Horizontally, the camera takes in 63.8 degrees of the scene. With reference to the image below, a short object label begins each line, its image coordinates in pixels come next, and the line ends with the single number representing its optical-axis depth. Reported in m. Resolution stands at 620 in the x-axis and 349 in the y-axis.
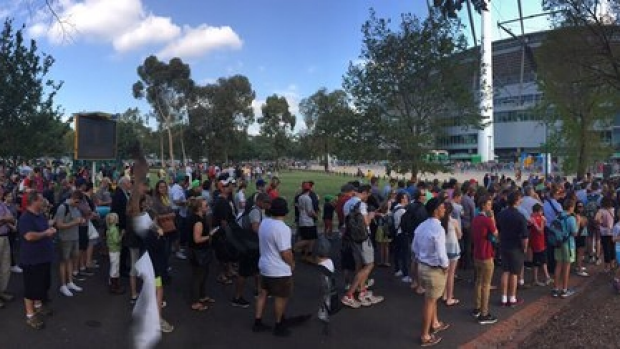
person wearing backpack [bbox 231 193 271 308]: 7.09
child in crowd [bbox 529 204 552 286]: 8.43
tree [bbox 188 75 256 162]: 60.56
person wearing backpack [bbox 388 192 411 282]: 9.03
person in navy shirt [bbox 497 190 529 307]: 7.24
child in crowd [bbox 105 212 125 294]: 7.61
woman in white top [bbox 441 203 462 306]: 7.34
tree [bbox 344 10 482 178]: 17.08
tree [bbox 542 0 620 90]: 11.58
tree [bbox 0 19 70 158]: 16.88
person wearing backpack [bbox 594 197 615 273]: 9.99
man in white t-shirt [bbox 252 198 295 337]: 5.88
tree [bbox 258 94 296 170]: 76.94
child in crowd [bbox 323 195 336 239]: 12.63
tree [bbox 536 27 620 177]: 17.09
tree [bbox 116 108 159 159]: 81.50
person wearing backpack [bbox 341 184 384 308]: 7.36
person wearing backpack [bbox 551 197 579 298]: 8.12
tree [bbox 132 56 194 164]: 57.44
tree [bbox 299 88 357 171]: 18.80
